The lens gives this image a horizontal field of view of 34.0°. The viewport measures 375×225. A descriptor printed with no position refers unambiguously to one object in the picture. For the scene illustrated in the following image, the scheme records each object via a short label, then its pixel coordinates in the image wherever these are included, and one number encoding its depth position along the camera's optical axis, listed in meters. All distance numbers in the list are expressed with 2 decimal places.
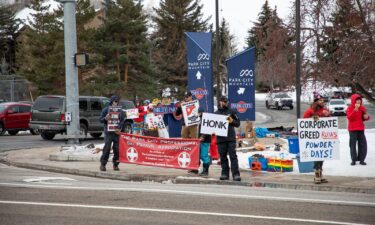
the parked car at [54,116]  25.75
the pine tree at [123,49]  50.97
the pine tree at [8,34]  77.62
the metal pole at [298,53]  15.12
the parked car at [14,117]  31.36
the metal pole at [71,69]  17.84
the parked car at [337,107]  50.81
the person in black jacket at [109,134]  15.28
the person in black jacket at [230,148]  13.30
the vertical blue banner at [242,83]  20.12
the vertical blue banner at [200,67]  19.00
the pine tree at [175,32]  64.06
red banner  14.73
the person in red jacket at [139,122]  23.72
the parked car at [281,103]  63.06
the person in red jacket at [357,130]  14.99
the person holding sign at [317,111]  12.95
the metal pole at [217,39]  20.11
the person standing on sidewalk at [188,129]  15.48
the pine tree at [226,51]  67.44
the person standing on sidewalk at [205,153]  14.32
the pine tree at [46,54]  50.41
